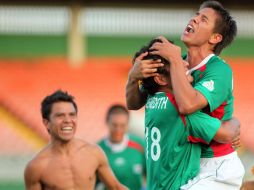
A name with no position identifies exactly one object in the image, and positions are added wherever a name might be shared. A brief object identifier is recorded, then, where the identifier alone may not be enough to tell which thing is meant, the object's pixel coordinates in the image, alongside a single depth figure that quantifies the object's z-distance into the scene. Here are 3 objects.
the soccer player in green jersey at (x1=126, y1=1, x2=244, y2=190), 9.98
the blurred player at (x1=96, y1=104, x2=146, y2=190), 19.67
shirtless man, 13.83
